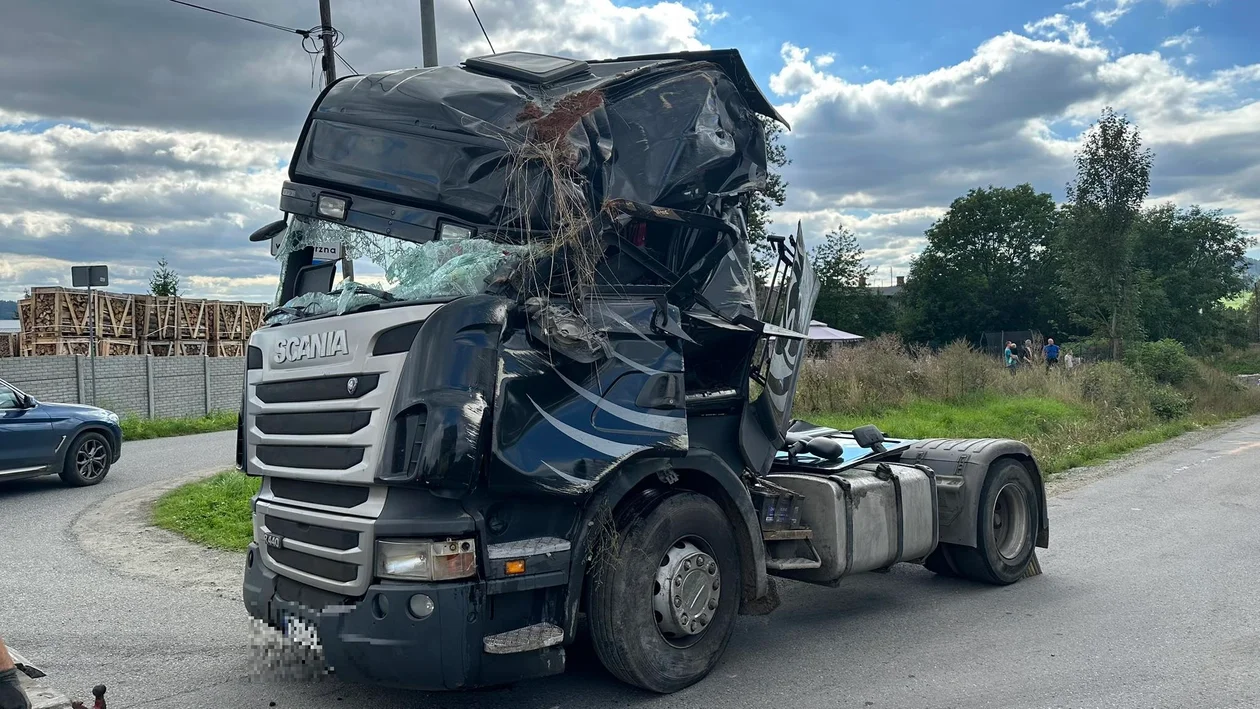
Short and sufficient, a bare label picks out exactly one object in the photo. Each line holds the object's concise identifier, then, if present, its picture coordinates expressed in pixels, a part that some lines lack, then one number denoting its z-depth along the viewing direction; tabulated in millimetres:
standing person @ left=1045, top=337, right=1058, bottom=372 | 27825
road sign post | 16406
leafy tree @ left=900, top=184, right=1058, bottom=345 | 59281
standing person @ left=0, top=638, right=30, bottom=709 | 3545
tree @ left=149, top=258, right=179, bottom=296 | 38156
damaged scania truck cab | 3963
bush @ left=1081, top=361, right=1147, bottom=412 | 21881
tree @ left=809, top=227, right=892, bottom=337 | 53875
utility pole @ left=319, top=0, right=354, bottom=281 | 14305
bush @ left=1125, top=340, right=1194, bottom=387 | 26312
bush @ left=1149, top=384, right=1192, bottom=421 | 22469
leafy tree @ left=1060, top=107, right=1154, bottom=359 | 28734
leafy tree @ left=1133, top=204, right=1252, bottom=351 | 50406
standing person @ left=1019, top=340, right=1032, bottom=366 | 25347
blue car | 11617
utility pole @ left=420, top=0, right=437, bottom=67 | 11109
